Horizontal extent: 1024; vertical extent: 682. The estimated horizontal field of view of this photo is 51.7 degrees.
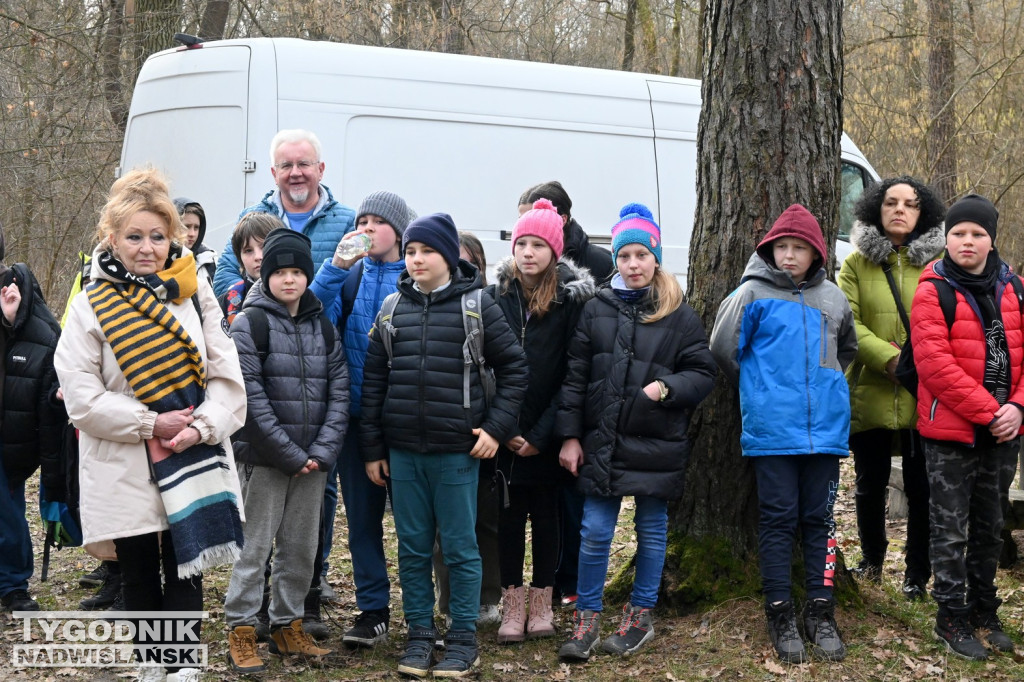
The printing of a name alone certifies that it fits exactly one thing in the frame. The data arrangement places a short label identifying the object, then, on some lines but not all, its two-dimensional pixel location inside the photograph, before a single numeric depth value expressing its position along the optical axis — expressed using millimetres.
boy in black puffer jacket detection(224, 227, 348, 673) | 4332
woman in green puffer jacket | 5176
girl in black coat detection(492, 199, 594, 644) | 4773
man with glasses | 5082
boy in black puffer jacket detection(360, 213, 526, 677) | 4434
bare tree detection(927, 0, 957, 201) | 12797
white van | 7988
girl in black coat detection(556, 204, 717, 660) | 4508
